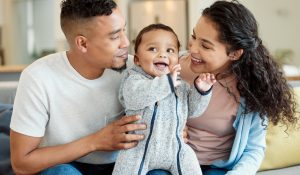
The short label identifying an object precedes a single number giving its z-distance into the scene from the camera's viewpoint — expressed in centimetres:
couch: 191
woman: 145
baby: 133
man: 143
